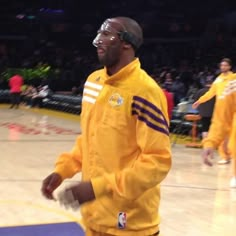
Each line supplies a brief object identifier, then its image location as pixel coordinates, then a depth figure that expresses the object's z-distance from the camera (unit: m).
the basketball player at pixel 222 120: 5.14
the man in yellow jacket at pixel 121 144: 2.66
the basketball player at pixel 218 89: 10.27
